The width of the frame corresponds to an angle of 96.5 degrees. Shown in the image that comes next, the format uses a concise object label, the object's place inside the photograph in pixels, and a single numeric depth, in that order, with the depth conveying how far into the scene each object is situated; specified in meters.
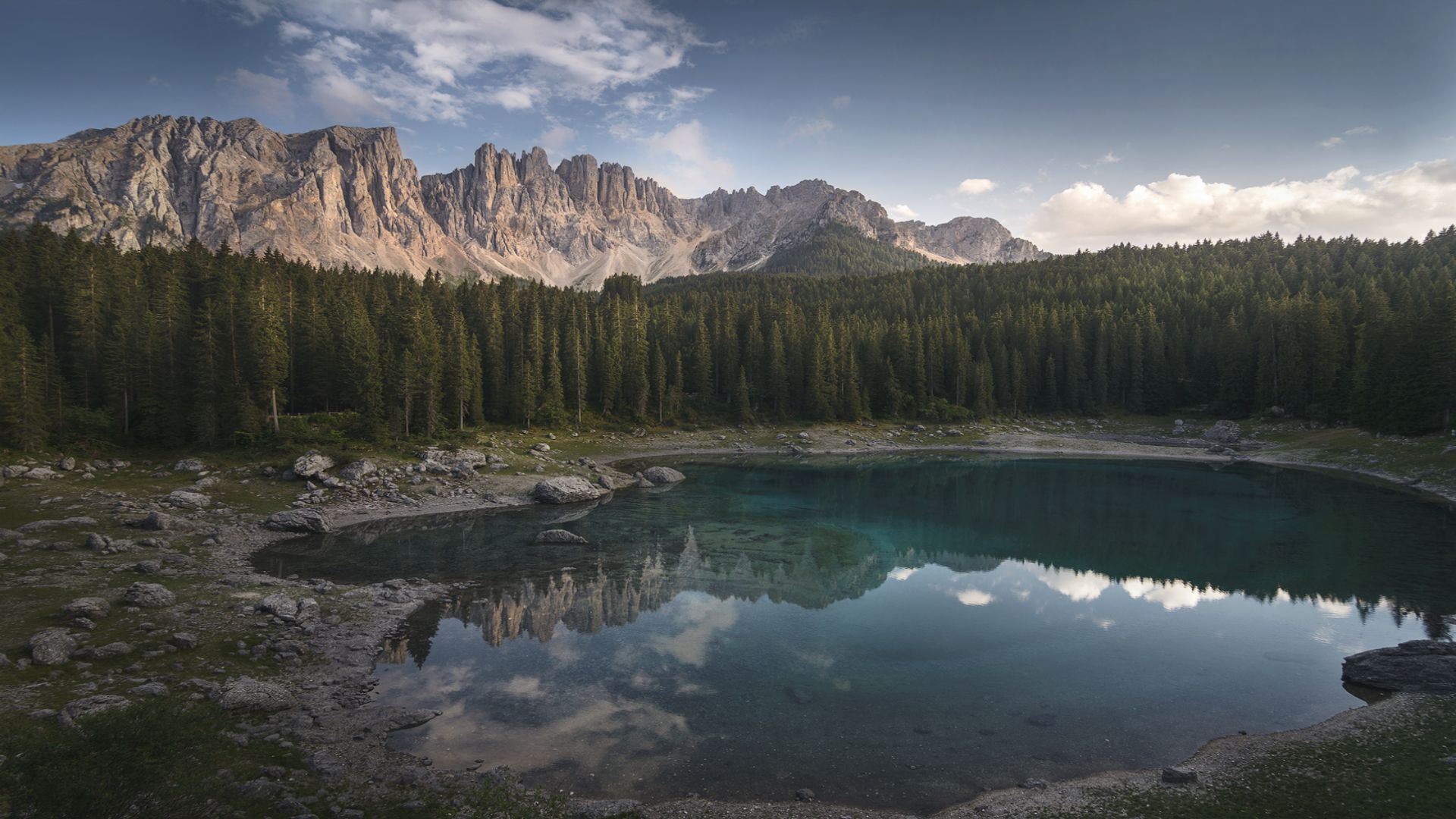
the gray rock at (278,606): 26.56
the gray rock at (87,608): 23.44
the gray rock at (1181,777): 15.89
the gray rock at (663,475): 69.19
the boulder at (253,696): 18.98
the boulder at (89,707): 16.38
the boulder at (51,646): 19.78
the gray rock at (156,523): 36.62
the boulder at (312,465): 50.47
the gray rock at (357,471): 52.34
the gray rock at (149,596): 25.61
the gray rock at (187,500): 41.56
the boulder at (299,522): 42.06
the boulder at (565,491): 57.28
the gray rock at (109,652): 20.56
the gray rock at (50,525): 33.47
